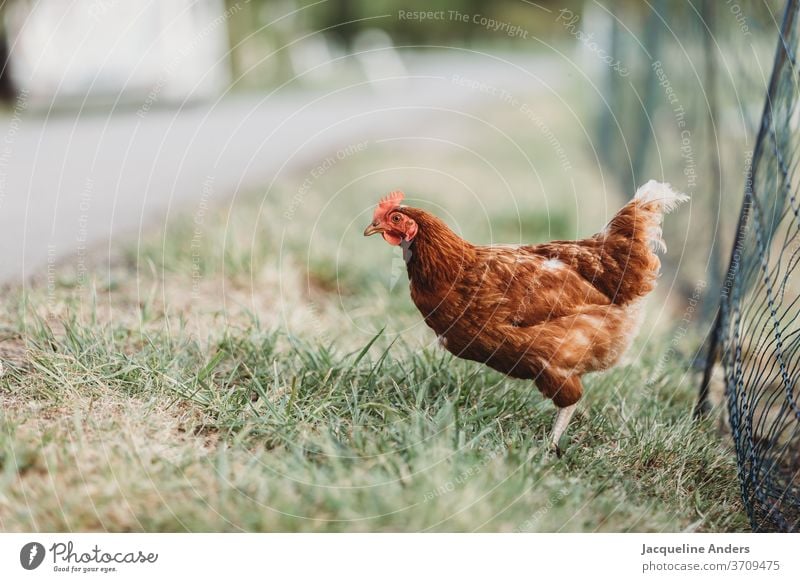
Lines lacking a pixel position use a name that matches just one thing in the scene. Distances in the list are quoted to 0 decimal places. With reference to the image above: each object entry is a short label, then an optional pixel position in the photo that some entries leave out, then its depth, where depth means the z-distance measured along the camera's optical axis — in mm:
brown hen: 1946
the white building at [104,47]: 7895
